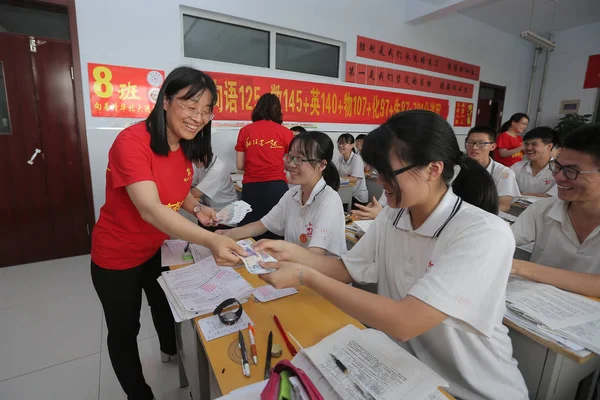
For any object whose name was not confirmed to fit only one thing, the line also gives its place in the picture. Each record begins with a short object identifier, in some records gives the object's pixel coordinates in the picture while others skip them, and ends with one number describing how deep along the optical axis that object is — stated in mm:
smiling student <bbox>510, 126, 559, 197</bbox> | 3158
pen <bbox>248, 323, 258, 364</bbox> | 819
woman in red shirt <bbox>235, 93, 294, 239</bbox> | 2721
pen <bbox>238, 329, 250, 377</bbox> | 774
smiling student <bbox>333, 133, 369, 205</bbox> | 4199
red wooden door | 2893
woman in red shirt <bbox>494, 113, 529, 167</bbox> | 4180
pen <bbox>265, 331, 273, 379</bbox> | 778
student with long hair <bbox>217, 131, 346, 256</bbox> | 1501
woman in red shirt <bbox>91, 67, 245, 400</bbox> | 1107
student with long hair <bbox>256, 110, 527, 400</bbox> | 744
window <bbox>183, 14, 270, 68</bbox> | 3498
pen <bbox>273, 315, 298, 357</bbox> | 852
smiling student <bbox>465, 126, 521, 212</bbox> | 2727
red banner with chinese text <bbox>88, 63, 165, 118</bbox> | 3023
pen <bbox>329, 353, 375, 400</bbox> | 680
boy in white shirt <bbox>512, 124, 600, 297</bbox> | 1239
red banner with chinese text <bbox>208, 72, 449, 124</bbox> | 3777
